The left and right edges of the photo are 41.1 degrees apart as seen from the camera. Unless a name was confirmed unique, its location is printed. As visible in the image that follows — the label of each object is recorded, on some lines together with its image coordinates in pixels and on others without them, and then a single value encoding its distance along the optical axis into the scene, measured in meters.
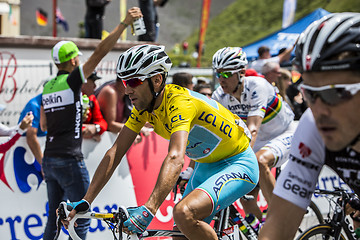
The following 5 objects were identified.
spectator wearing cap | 5.08
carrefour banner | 5.80
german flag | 27.81
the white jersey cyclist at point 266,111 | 5.80
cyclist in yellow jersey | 3.61
